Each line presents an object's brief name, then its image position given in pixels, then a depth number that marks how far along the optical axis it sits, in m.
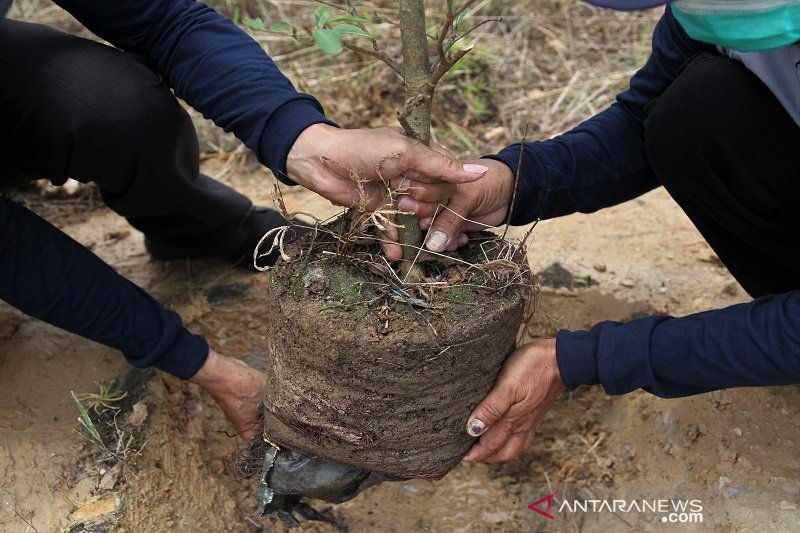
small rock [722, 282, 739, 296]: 1.99
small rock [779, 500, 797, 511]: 1.47
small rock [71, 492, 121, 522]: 1.50
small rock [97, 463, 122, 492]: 1.55
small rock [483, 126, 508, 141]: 2.80
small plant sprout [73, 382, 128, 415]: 1.68
